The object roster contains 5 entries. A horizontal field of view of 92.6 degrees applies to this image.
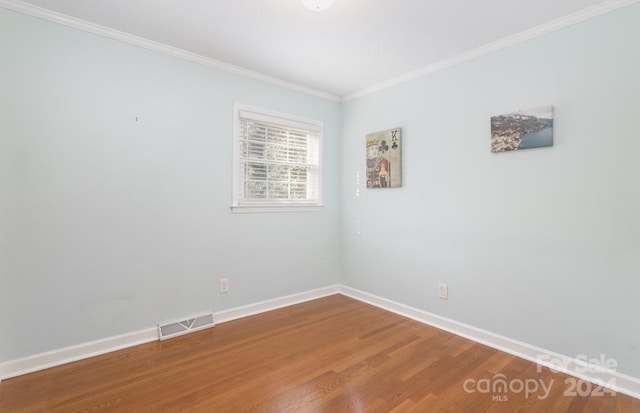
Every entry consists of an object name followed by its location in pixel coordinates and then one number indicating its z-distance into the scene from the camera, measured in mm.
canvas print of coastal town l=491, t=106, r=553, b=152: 2186
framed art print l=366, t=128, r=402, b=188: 3191
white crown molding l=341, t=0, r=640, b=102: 1966
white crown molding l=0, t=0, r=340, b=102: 2055
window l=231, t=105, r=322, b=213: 3076
